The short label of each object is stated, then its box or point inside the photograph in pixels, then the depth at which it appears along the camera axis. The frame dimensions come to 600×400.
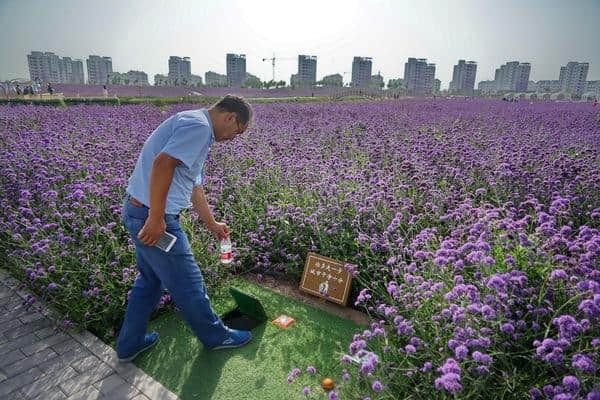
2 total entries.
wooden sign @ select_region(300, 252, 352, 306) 3.45
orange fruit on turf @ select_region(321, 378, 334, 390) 2.53
